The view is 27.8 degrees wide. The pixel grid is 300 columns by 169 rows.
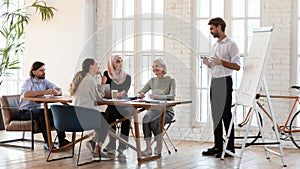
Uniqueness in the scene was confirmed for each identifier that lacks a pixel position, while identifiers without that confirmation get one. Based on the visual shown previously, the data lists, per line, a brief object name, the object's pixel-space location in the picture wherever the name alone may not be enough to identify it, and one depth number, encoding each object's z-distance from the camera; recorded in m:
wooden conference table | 7.07
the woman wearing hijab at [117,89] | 7.69
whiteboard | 7.01
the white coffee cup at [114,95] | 7.57
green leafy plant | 10.00
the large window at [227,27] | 8.84
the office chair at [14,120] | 8.10
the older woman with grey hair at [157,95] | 7.64
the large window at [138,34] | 9.48
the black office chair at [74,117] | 7.03
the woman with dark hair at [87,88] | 7.18
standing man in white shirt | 7.65
